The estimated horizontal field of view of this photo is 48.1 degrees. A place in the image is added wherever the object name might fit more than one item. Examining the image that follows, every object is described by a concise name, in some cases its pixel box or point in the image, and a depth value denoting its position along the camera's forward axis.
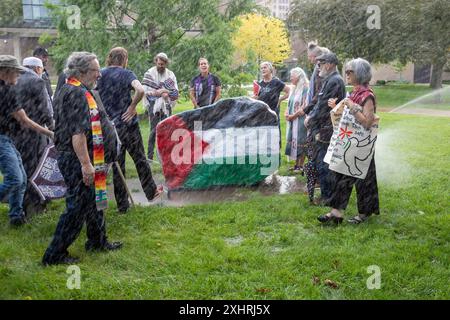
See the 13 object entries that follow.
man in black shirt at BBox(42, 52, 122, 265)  4.42
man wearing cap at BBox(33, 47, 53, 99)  7.75
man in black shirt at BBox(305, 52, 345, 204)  6.25
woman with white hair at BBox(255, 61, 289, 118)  9.06
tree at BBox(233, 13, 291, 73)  29.22
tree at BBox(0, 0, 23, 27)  39.12
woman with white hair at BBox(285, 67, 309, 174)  8.54
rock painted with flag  7.26
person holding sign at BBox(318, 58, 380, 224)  5.52
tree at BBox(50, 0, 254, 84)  14.47
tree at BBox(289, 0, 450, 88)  16.94
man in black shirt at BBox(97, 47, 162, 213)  6.07
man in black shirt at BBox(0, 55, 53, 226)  5.57
